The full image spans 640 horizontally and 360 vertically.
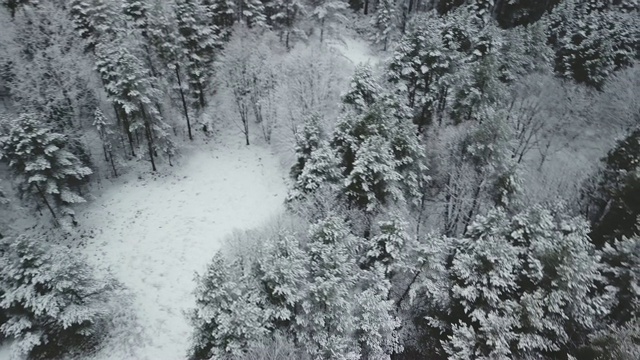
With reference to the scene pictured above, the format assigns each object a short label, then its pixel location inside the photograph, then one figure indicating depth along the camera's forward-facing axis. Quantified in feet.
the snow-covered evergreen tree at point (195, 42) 111.14
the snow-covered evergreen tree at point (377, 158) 80.33
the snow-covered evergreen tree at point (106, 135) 104.88
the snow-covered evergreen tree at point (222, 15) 124.98
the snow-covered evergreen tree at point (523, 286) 62.95
